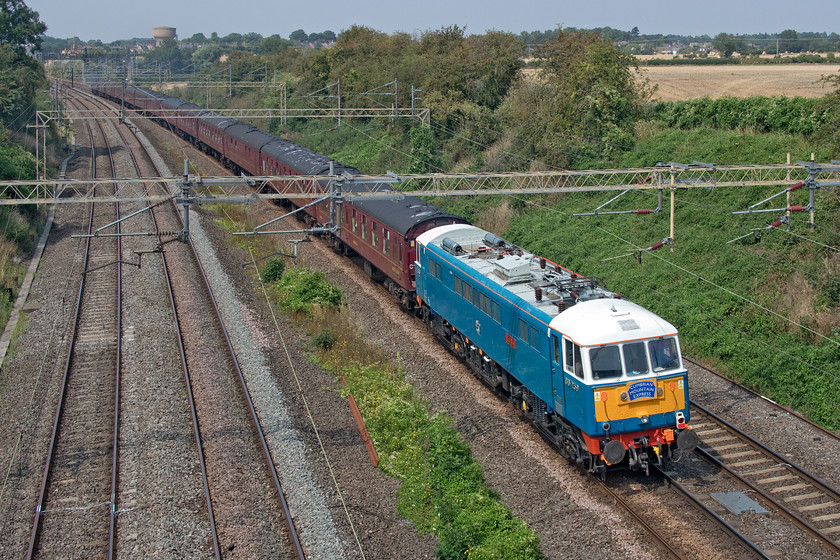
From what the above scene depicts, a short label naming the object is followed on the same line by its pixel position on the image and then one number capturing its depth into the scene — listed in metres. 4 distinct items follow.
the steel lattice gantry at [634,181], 18.81
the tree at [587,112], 38.25
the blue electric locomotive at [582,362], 13.63
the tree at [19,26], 61.00
